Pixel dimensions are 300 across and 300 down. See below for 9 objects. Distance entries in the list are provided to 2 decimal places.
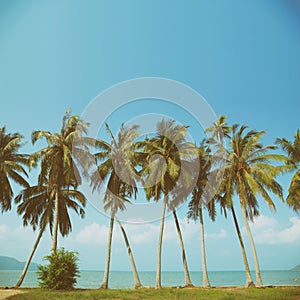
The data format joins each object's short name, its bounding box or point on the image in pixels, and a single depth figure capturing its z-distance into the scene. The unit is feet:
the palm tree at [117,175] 76.38
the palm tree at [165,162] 74.54
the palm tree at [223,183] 73.31
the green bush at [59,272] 58.44
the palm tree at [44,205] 81.10
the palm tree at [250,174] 71.15
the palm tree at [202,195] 78.95
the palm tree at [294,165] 82.17
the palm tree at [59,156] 73.51
